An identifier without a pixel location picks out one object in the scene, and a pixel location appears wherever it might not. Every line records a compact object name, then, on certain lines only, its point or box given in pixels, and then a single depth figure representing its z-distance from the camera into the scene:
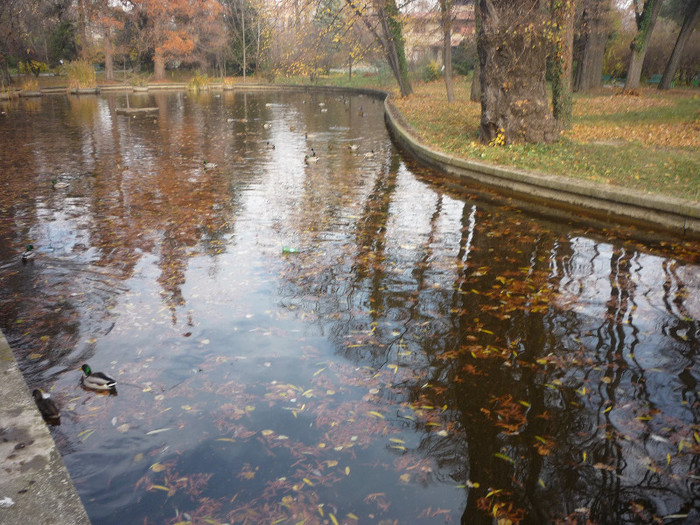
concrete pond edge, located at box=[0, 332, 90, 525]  2.92
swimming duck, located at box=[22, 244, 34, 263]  7.50
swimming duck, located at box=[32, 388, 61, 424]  4.26
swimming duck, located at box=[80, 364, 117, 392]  4.56
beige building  20.61
